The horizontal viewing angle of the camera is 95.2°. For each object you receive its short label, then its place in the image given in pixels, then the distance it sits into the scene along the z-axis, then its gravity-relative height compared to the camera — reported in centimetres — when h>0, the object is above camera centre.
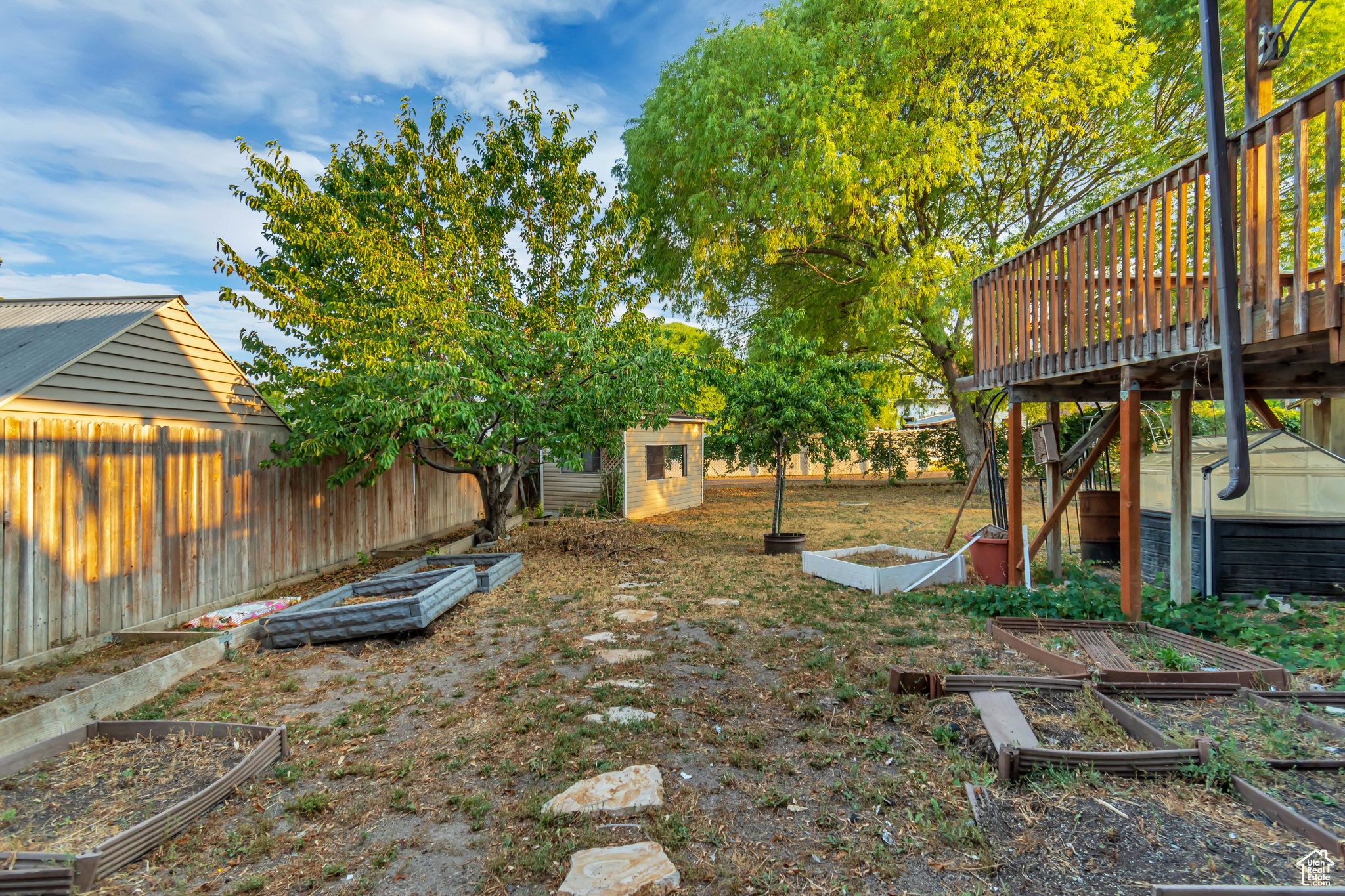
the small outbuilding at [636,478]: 1332 -50
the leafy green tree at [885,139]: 1182 +655
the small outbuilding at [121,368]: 544 +93
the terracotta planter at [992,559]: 637 -113
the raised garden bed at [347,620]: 494 -131
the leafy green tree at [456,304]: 691 +230
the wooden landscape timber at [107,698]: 300 -135
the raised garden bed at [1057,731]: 251 -129
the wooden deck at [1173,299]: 330 +113
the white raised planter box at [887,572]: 637 -129
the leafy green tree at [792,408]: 874 +67
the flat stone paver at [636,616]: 567 -150
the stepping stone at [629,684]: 399 -150
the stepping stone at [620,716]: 346 -149
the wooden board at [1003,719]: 275 -128
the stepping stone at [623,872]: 207 -146
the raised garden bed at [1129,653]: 334 -131
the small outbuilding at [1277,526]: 502 -64
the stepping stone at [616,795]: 257 -147
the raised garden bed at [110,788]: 208 -143
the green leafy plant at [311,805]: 259 -148
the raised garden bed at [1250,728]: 257 -128
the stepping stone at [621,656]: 455 -151
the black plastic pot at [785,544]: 889 -129
